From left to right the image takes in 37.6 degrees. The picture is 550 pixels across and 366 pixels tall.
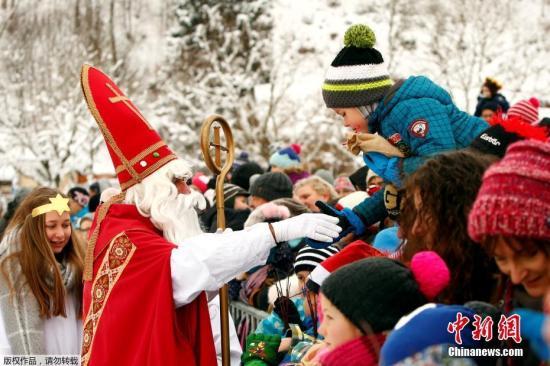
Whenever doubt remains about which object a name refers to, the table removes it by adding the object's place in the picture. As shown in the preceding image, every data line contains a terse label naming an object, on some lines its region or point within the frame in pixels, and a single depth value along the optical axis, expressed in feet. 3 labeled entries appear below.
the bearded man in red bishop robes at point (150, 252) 12.64
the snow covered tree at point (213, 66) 81.76
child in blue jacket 11.30
